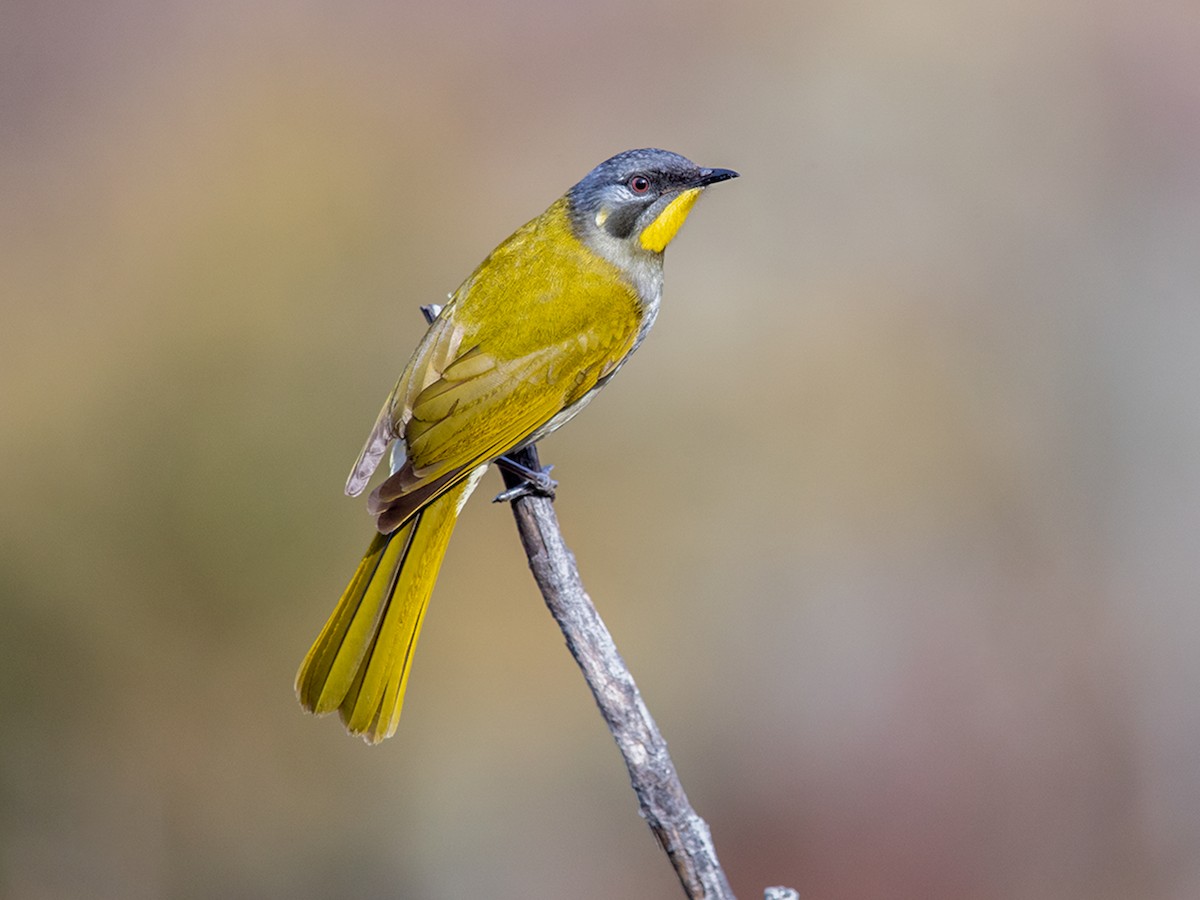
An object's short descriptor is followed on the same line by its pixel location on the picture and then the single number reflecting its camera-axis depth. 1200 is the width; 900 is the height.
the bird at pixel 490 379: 5.60
